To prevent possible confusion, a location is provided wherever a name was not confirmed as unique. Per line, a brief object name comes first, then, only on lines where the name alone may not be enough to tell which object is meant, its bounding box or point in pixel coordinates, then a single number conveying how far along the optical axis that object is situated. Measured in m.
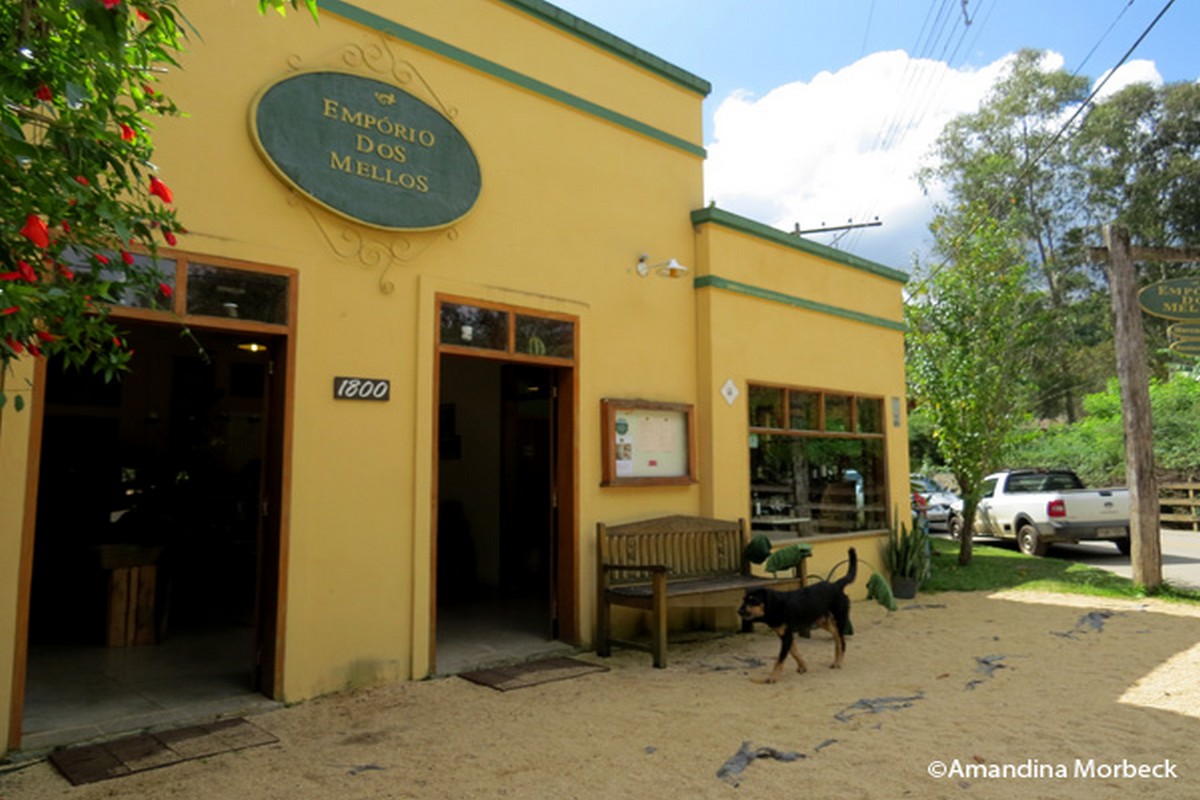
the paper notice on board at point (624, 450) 6.81
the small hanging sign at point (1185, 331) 9.14
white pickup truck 12.23
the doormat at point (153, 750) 3.66
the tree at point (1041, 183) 27.48
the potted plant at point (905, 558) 9.30
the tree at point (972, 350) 11.42
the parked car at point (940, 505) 17.70
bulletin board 6.71
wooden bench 5.96
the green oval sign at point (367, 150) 5.00
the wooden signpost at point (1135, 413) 8.93
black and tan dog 5.45
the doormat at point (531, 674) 5.30
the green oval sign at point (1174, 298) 9.16
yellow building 4.85
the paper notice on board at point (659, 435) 7.07
